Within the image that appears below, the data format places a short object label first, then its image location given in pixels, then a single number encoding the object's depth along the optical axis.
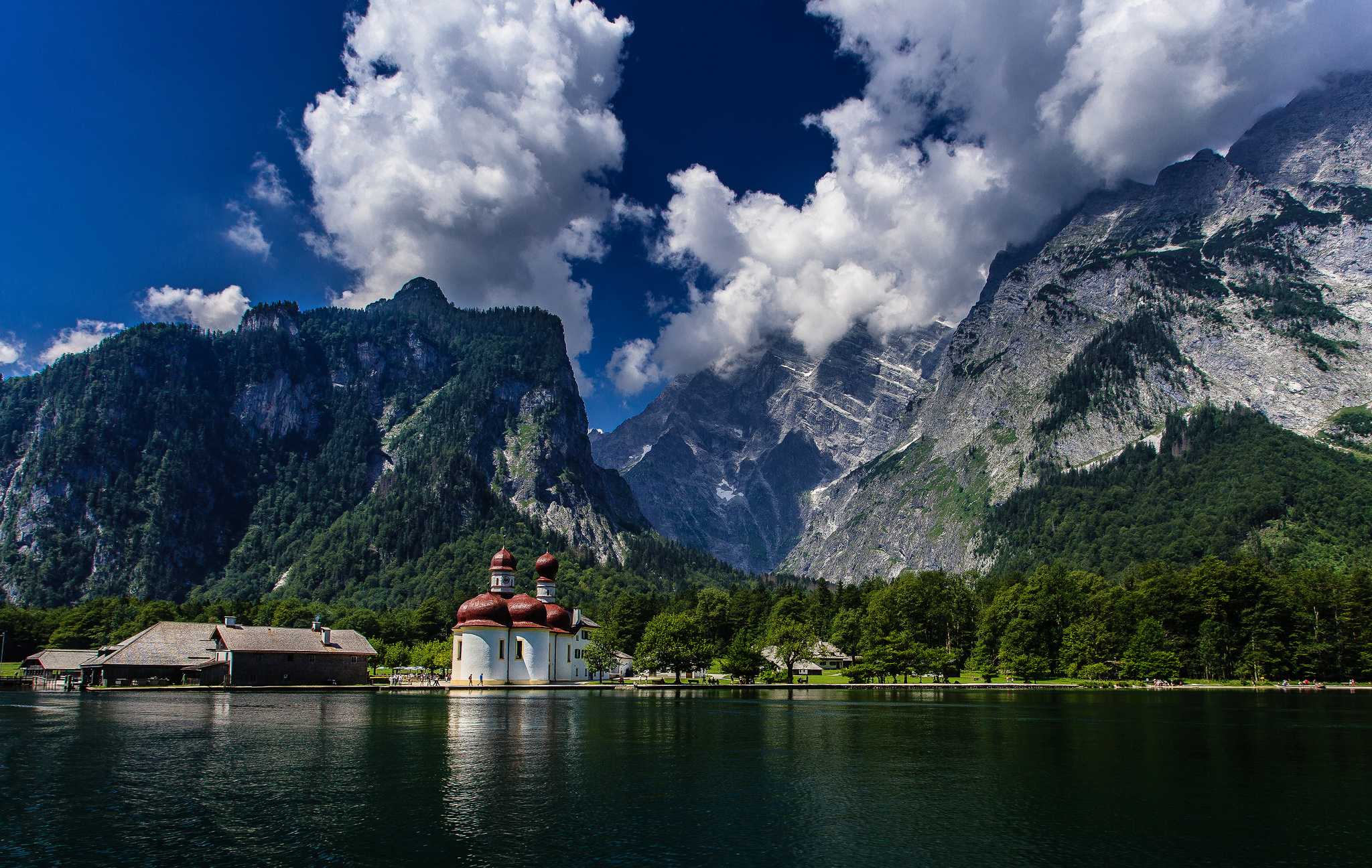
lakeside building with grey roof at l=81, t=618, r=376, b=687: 97.50
